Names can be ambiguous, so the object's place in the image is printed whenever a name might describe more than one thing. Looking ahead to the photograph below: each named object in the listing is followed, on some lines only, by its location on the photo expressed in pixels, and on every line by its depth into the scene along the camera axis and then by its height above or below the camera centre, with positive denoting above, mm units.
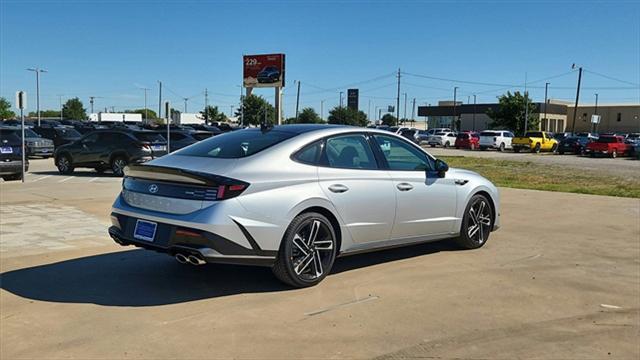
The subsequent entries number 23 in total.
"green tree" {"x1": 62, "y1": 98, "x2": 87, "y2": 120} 132500 +1166
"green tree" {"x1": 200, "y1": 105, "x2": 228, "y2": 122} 109938 +1156
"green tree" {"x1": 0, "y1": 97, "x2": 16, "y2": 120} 111875 +456
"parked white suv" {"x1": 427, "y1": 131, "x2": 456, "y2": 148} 59438 -934
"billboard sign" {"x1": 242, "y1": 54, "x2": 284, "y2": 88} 50219 +4464
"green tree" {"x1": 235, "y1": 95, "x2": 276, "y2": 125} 98438 +2126
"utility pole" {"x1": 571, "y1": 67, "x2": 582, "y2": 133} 72188 +6508
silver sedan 4961 -694
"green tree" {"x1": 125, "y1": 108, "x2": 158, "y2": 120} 158675 +1427
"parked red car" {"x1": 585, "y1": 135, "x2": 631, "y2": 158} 44156 -769
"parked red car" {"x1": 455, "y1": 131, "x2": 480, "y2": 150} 54656 -939
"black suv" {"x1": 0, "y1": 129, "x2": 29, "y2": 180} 15977 -1119
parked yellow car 49844 -781
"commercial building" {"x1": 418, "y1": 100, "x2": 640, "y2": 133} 101738 +3093
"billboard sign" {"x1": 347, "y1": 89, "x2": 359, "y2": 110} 102500 +4773
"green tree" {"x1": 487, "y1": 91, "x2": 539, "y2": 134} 74312 +2434
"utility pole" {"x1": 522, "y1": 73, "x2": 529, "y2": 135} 72562 +2300
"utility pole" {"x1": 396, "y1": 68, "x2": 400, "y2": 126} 85525 +3286
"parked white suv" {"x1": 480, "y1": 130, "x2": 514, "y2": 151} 53000 -729
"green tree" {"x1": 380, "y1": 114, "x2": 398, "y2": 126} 137875 +1978
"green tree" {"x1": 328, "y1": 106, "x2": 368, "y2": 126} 96250 +1678
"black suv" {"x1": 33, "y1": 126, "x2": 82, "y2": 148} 32625 -1072
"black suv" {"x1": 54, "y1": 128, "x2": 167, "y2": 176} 19391 -1103
